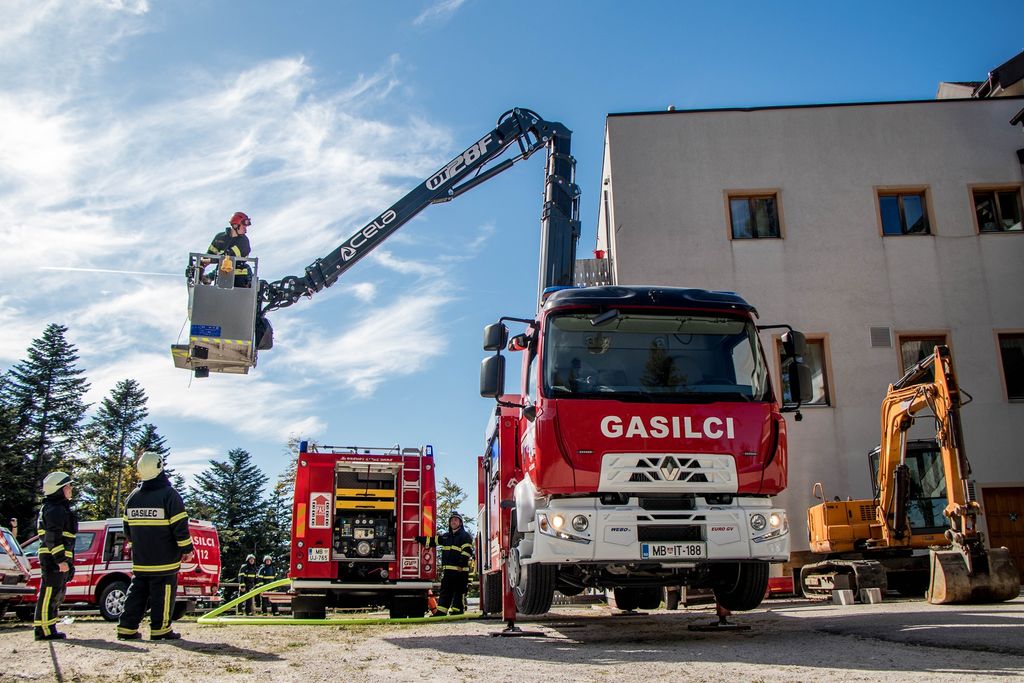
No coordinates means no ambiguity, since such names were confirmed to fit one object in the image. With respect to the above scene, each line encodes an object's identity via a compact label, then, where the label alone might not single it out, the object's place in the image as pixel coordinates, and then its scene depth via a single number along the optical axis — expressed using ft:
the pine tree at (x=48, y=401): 164.35
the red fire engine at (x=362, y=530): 44.01
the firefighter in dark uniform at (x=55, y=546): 30.17
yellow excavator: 36.63
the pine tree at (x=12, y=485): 135.95
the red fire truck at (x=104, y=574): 53.93
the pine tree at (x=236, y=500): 210.16
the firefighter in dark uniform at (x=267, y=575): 69.87
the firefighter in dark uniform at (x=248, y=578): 67.41
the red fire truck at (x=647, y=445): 22.91
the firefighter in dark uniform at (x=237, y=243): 44.93
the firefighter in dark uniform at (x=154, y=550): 28.04
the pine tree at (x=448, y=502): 139.84
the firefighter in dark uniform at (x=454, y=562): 41.24
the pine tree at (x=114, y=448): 191.72
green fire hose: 36.16
